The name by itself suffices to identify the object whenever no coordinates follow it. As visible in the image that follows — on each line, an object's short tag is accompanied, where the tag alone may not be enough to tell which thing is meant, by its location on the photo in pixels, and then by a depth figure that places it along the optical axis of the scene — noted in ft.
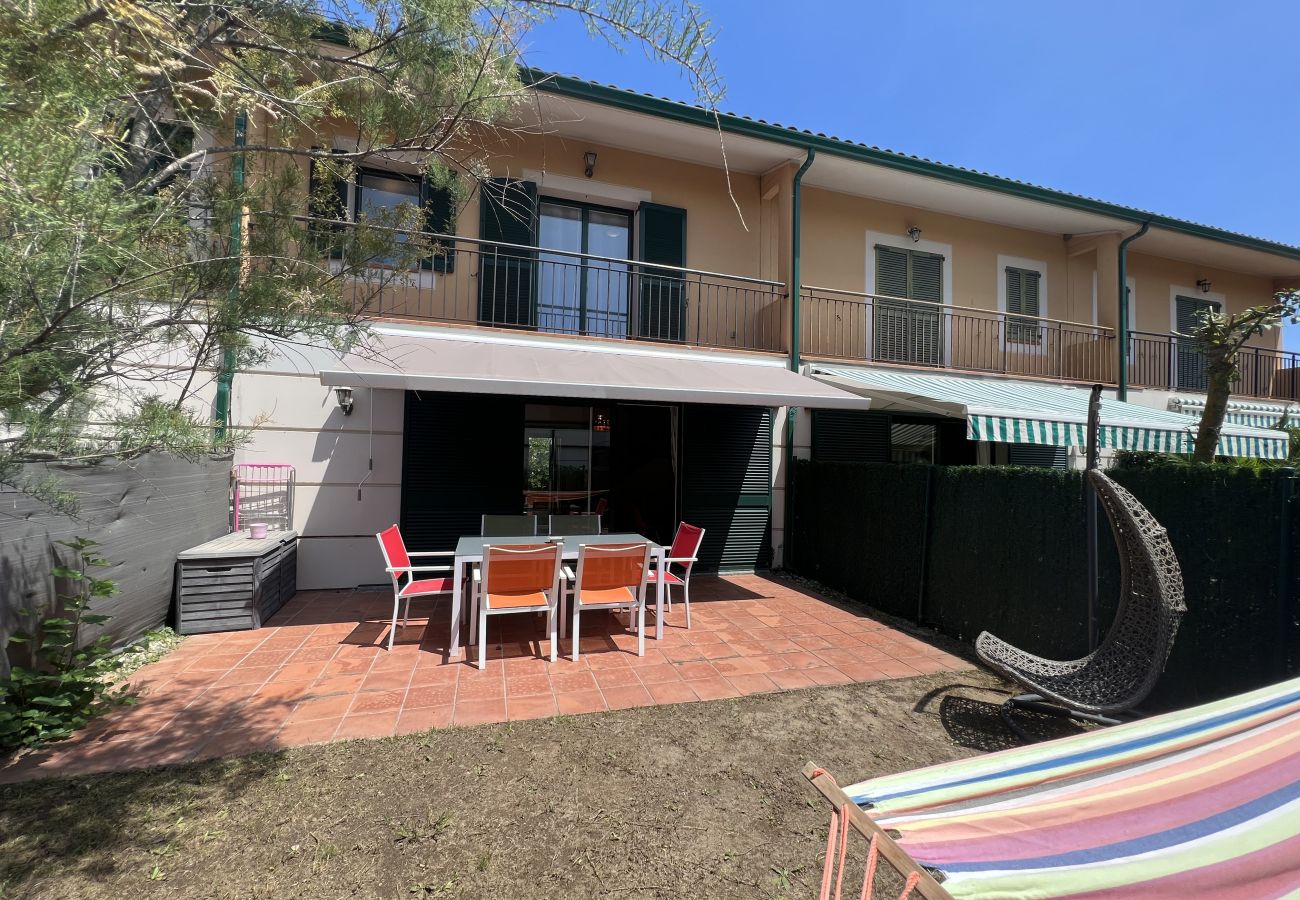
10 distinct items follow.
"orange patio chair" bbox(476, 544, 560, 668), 16.25
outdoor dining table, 16.94
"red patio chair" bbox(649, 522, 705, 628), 20.62
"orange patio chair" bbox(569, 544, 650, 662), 17.25
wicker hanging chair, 12.19
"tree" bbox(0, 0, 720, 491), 5.73
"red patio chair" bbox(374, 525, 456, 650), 18.15
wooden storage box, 18.70
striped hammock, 5.71
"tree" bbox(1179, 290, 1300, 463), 15.05
